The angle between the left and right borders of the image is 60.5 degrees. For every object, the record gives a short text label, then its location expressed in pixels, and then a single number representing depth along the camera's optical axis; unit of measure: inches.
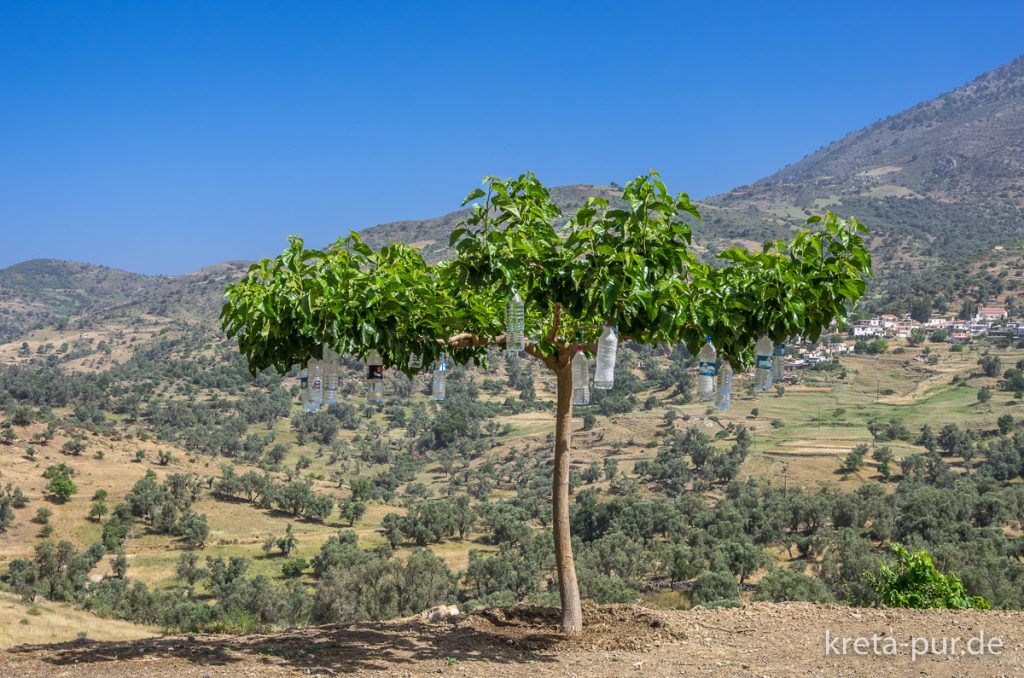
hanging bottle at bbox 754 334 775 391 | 265.1
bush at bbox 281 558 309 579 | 1312.7
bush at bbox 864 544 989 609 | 347.9
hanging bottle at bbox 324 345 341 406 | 268.4
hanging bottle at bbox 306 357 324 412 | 278.2
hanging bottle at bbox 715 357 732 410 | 285.4
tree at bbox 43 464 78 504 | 1599.4
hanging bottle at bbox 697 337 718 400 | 265.4
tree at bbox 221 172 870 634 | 243.1
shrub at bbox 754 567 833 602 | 735.7
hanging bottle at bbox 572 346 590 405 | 284.8
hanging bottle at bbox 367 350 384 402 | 274.2
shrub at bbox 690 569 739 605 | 827.4
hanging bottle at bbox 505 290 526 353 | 247.8
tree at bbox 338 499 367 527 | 1768.0
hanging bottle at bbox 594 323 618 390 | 256.5
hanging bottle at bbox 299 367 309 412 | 281.5
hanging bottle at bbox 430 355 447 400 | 295.7
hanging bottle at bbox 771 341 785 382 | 289.6
